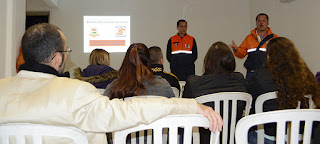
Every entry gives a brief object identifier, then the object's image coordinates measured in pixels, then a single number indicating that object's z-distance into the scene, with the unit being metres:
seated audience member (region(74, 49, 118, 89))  2.28
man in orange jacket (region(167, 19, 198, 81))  5.01
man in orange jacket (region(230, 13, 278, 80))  3.97
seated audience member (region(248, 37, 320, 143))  1.69
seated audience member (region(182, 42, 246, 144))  1.91
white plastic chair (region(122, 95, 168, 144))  1.57
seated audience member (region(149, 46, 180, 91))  2.36
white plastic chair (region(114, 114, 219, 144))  0.92
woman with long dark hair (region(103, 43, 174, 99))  1.67
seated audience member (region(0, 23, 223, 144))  0.88
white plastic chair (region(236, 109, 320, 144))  0.96
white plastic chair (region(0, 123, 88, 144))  0.84
